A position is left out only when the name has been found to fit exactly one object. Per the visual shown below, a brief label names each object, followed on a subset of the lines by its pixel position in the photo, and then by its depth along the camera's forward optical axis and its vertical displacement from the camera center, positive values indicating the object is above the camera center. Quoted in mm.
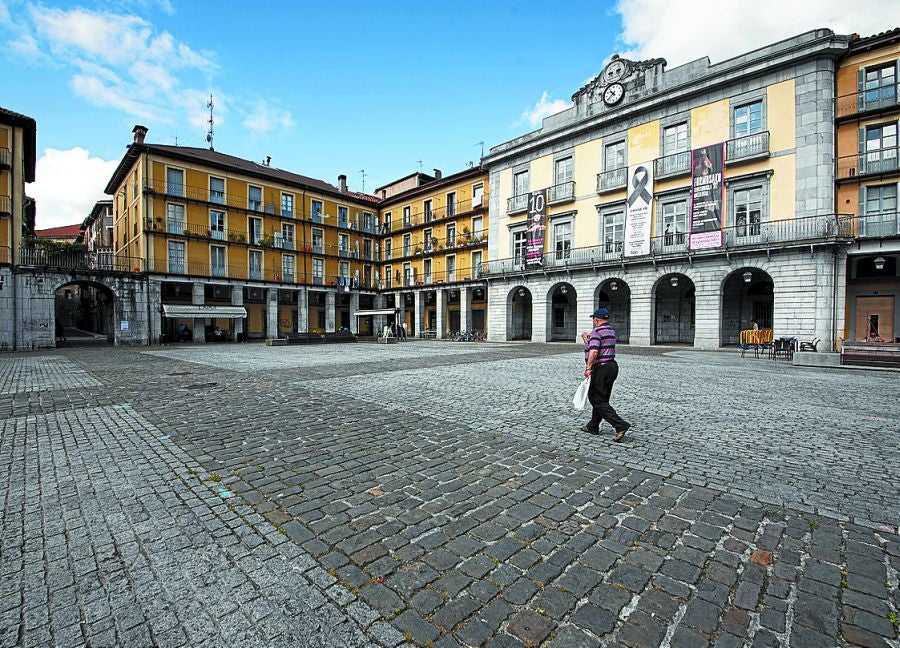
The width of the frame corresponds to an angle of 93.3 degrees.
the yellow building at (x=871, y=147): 18938 +7789
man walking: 5055 -652
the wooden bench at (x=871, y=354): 12711 -1171
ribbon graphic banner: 24531 +6162
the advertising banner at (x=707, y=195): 21969 +6289
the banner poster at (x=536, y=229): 29266 +5989
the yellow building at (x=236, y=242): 30922 +6060
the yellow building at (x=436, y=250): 36844 +6092
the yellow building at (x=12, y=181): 23500 +7514
